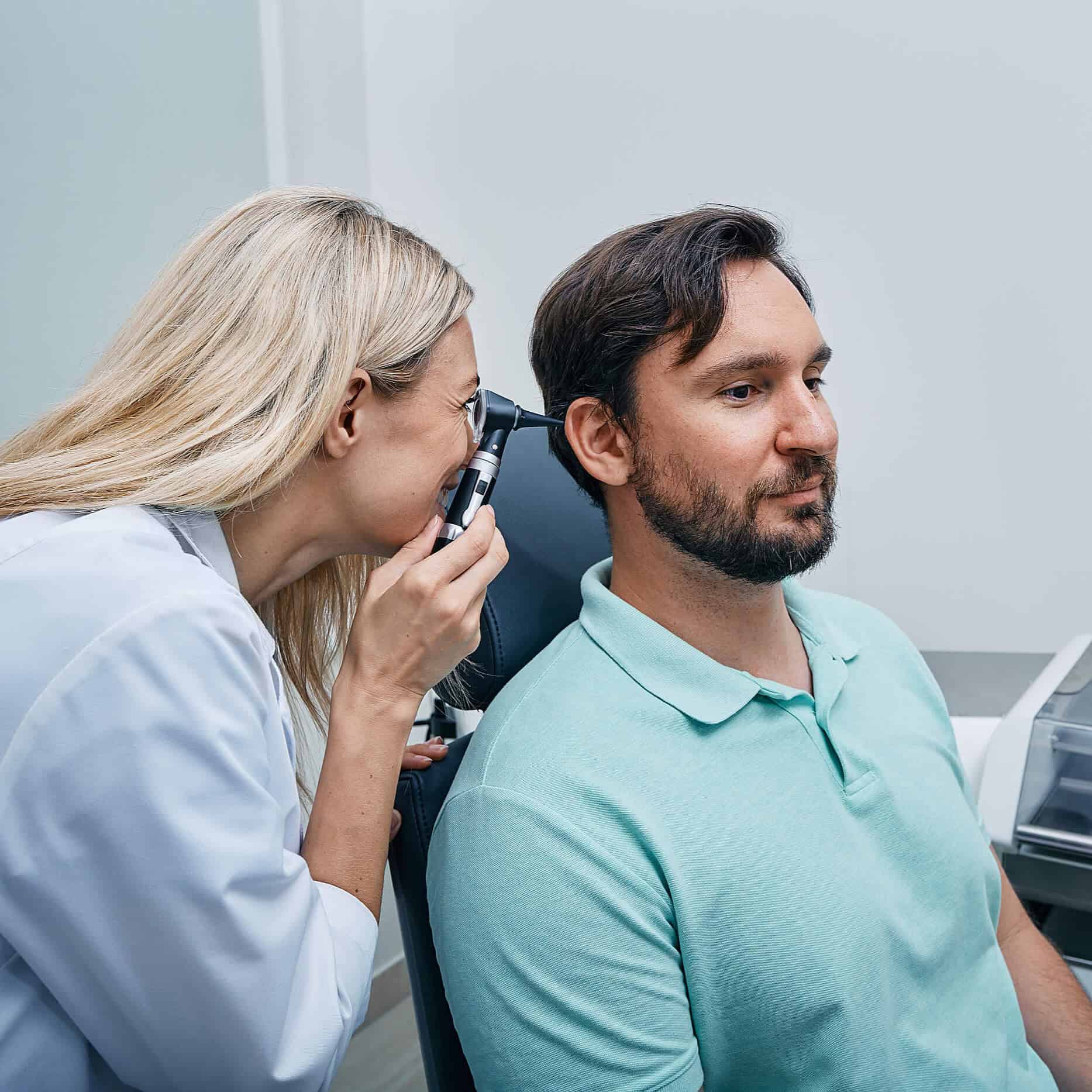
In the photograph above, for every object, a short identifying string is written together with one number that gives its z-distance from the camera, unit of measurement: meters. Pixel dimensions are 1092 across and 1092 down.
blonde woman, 0.63
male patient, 0.79
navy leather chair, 0.91
